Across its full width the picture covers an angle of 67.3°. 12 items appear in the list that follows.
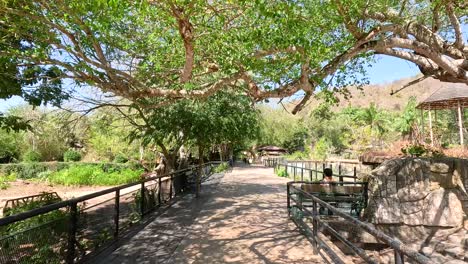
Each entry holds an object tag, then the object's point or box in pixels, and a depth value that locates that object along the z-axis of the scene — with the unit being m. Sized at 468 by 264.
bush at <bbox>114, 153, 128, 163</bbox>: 39.95
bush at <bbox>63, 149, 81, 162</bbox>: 43.62
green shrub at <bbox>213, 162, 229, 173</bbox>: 30.29
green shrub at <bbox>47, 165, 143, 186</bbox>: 25.45
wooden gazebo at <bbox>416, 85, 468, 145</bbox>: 17.65
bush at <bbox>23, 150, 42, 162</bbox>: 42.16
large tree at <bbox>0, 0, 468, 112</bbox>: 6.60
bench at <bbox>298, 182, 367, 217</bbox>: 9.04
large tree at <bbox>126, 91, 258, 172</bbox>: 12.63
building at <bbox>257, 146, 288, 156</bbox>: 69.00
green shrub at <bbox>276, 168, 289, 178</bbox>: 23.20
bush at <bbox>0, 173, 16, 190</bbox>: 24.29
